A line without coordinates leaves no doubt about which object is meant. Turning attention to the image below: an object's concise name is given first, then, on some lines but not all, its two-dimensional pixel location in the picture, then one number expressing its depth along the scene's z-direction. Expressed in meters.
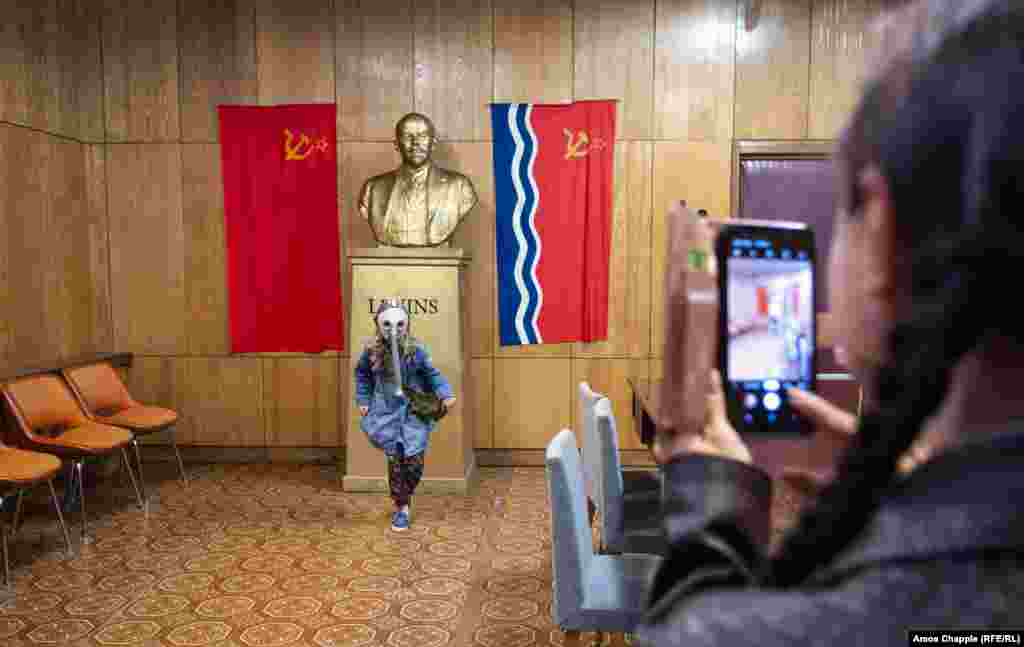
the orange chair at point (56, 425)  3.71
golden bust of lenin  4.72
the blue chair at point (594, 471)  2.70
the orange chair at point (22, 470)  3.07
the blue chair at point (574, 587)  1.95
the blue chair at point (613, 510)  2.49
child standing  3.81
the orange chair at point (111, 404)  4.27
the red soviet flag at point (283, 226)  5.14
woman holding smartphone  0.37
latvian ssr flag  5.05
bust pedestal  4.51
